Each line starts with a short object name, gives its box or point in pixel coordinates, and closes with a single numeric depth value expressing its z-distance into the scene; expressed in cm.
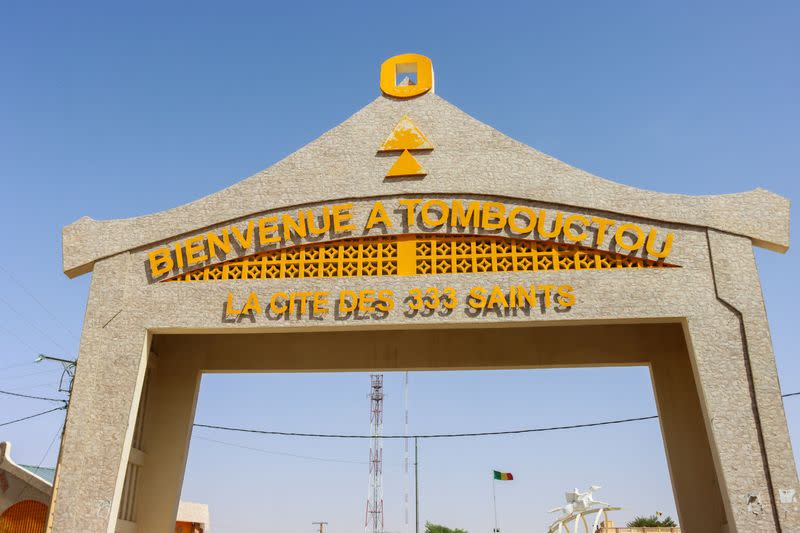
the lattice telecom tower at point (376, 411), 4206
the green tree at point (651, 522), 3491
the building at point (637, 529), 2274
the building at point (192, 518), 2234
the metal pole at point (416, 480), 3641
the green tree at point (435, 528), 4031
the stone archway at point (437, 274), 1104
